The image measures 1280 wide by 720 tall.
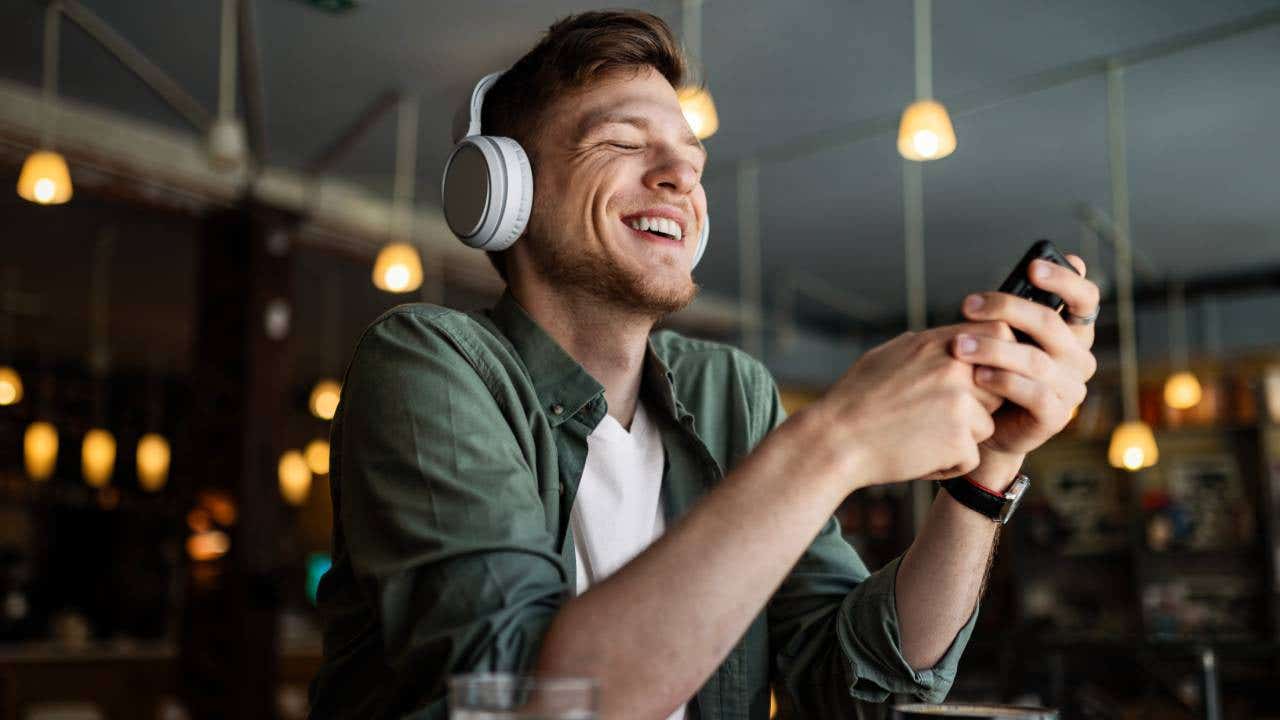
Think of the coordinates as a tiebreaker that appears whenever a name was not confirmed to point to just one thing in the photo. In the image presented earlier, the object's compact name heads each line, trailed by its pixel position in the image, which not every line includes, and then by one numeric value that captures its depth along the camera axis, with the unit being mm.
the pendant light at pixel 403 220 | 5273
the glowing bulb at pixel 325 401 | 8062
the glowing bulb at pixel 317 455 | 10094
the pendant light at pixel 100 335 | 7805
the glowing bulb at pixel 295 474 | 9711
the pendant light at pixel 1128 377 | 5484
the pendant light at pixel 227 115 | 4191
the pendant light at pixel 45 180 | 4332
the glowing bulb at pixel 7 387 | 7805
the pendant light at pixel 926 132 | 3840
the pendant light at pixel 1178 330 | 9445
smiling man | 790
